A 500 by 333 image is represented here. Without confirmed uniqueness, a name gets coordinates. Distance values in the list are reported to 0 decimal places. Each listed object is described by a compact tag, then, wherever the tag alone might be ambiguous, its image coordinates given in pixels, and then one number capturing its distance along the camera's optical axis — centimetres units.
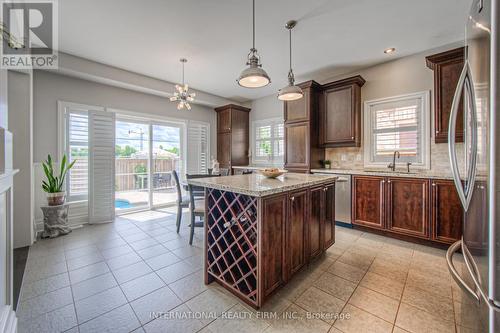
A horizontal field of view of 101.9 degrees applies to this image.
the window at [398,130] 324
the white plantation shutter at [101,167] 372
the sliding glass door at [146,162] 434
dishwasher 345
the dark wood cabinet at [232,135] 546
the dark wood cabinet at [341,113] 368
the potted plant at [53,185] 311
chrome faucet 339
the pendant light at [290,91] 244
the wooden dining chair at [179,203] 318
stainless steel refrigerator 74
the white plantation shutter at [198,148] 532
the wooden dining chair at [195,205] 284
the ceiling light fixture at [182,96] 355
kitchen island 156
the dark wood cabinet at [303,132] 393
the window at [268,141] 524
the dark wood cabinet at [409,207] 262
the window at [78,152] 363
